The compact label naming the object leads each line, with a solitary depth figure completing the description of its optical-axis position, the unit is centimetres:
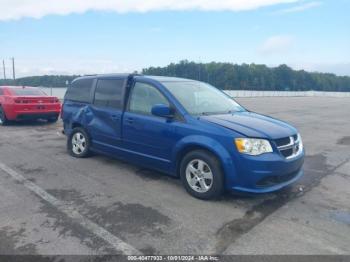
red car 1091
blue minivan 416
